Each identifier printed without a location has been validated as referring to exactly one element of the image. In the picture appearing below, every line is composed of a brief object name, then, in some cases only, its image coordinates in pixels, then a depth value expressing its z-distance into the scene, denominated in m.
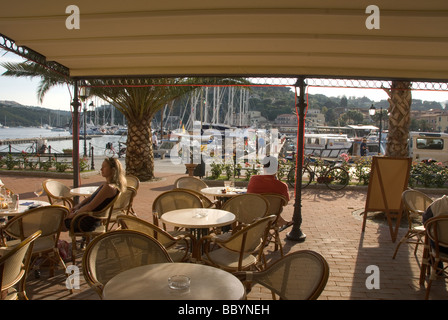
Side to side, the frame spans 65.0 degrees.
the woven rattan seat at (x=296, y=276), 2.21
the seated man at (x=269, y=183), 5.37
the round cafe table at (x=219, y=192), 5.64
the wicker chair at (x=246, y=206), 4.61
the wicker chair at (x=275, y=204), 4.95
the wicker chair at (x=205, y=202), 5.36
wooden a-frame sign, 6.24
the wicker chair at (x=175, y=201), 4.77
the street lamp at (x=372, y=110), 18.50
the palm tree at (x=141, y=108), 12.34
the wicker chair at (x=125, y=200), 5.39
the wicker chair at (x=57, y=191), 5.66
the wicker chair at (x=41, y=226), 3.61
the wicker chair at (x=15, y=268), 2.37
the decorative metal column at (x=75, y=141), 6.51
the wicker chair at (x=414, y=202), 5.08
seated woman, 4.42
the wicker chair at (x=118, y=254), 2.61
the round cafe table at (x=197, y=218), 3.81
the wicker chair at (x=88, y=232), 4.38
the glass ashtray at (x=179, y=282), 2.15
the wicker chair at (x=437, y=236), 3.62
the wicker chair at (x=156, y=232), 3.47
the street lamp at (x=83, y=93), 9.60
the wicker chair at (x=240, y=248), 3.42
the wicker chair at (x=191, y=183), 6.55
